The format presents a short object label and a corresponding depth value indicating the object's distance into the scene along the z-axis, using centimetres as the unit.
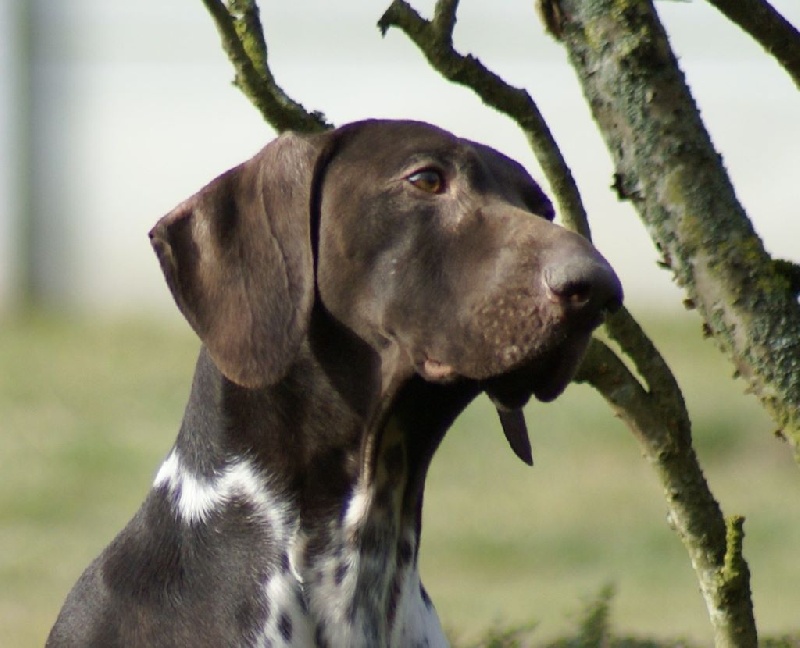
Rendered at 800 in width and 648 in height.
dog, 682
